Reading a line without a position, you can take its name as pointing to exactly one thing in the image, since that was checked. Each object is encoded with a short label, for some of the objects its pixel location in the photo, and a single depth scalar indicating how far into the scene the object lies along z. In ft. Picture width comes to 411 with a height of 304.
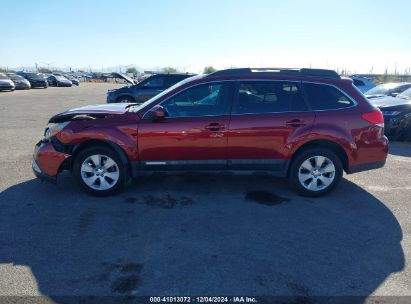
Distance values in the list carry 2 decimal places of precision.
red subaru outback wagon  15.89
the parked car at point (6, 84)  90.20
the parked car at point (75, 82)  151.50
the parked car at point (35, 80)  110.42
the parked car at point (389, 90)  40.96
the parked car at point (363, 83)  56.49
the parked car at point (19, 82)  102.03
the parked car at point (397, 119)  30.32
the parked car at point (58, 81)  133.80
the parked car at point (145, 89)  44.42
